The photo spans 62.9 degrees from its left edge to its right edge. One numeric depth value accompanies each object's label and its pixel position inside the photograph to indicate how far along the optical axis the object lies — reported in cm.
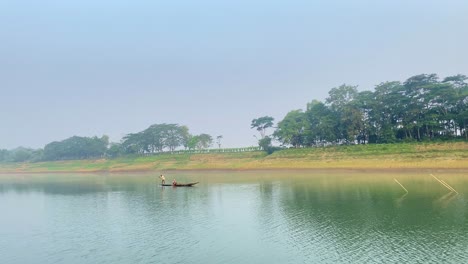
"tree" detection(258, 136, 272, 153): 10221
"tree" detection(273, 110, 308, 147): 10022
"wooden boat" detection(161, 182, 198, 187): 5958
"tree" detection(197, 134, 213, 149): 13686
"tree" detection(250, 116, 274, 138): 11662
